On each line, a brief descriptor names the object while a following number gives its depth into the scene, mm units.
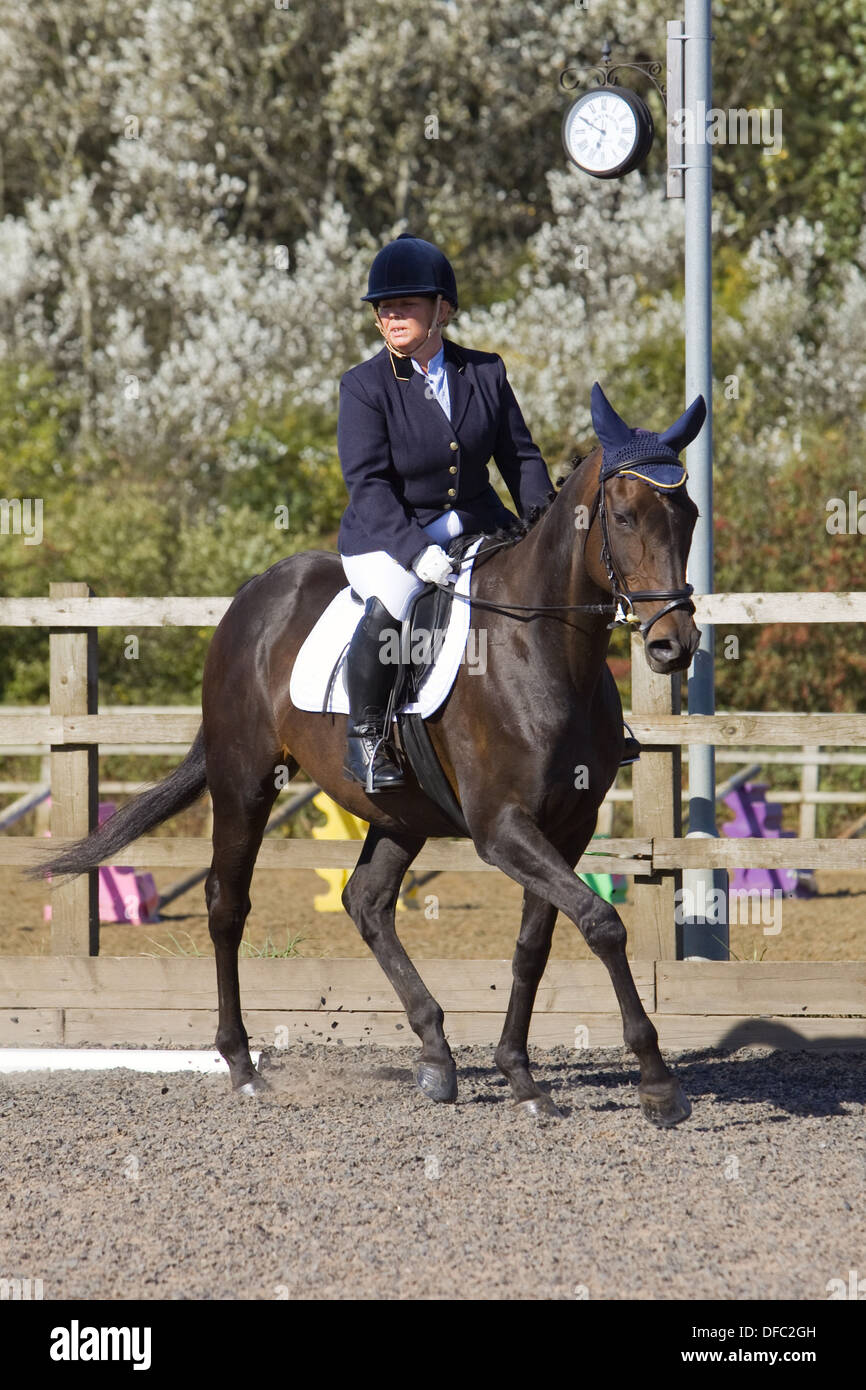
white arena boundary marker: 11398
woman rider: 9789
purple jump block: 19594
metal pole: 12078
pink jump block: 18734
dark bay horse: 8547
